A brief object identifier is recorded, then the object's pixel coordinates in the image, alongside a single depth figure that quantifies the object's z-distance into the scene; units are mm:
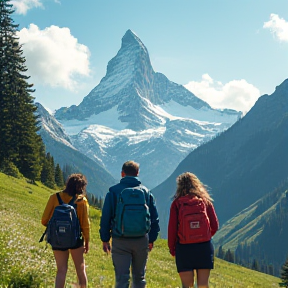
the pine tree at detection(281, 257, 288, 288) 51978
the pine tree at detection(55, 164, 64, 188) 96000
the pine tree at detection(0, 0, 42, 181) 52531
